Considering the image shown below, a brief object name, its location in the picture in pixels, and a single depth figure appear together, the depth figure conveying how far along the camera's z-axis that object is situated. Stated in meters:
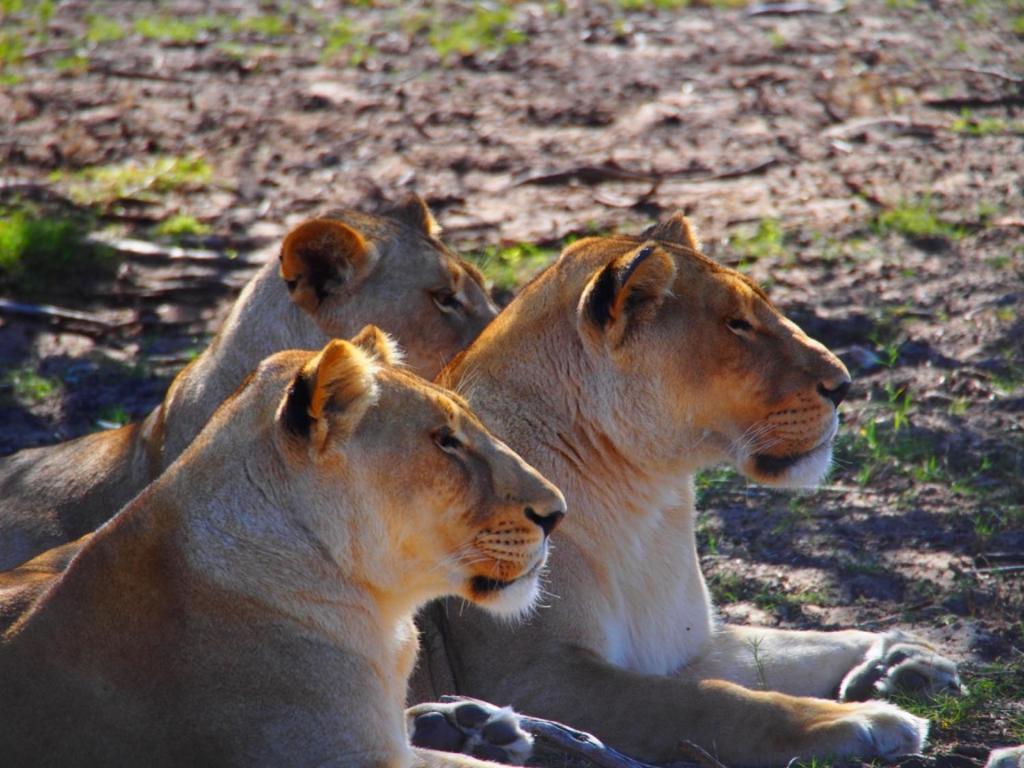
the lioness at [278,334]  10.43
